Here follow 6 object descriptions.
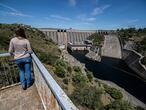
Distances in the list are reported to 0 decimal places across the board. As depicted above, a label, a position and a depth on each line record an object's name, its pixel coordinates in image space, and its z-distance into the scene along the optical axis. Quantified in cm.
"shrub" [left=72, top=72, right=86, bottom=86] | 1227
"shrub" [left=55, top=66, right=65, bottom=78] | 1152
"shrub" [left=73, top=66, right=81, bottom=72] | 1644
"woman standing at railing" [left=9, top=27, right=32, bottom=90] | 228
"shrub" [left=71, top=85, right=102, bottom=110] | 938
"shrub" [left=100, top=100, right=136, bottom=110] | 1030
